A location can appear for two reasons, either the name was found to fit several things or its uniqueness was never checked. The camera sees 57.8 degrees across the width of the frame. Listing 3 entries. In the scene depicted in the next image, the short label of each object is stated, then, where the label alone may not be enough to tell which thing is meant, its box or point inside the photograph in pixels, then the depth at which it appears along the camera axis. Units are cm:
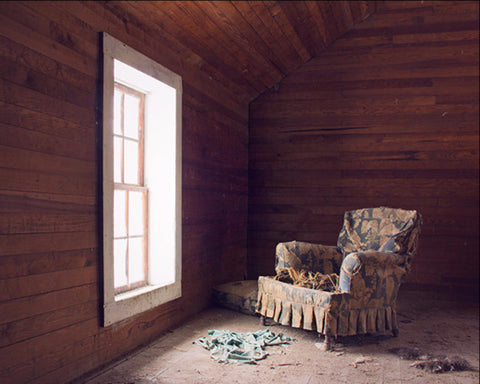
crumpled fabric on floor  297
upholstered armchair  313
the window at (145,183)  317
